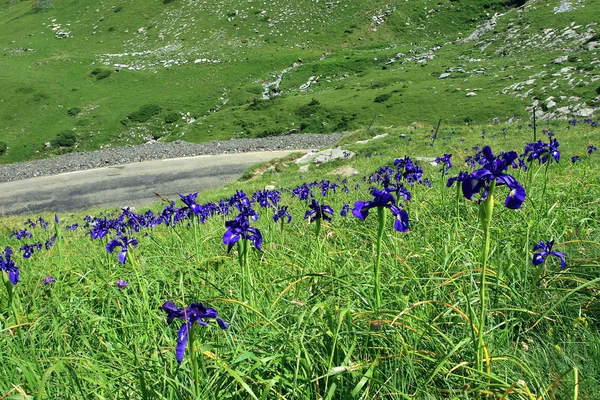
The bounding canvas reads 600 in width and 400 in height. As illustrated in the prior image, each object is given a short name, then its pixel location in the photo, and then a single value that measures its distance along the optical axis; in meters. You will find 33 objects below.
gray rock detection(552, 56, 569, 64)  37.06
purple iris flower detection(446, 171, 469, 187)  3.84
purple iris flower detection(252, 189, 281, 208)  5.96
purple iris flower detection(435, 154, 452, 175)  5.79
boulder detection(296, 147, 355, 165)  22.12
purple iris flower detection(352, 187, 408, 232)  2.25
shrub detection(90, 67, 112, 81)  63.59
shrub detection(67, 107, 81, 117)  54.76
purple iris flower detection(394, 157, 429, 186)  4.97
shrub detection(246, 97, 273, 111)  51.03
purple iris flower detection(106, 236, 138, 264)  3.30
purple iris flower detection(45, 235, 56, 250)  7.27
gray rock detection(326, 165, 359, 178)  17.14
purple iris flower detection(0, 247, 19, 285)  2.98
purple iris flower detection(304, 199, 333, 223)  3.24
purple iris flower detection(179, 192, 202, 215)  3.98
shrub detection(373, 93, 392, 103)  43.84
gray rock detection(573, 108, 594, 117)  24.88
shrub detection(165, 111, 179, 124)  52.72
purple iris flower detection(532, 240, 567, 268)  2.70
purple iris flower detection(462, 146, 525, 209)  1.98
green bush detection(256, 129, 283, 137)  45.00
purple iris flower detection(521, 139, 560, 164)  4.43
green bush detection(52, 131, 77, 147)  48.75
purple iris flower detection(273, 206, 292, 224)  4.74
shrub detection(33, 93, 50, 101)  57.41
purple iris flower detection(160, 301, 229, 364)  1.72
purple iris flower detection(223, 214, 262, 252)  2.68
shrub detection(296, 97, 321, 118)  46.28
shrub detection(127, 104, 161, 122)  52.91
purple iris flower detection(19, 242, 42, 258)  5.26
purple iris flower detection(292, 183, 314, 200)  6.27
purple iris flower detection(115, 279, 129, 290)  3.36
